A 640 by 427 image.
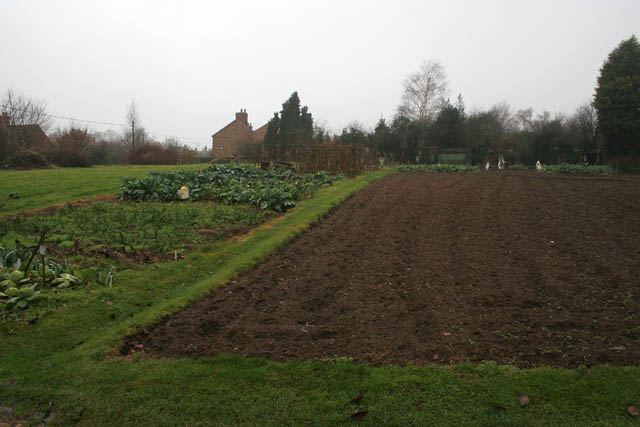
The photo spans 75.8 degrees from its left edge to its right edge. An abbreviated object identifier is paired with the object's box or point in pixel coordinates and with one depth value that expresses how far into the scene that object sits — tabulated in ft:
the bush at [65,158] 84.02
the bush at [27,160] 71.77
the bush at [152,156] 115.65
